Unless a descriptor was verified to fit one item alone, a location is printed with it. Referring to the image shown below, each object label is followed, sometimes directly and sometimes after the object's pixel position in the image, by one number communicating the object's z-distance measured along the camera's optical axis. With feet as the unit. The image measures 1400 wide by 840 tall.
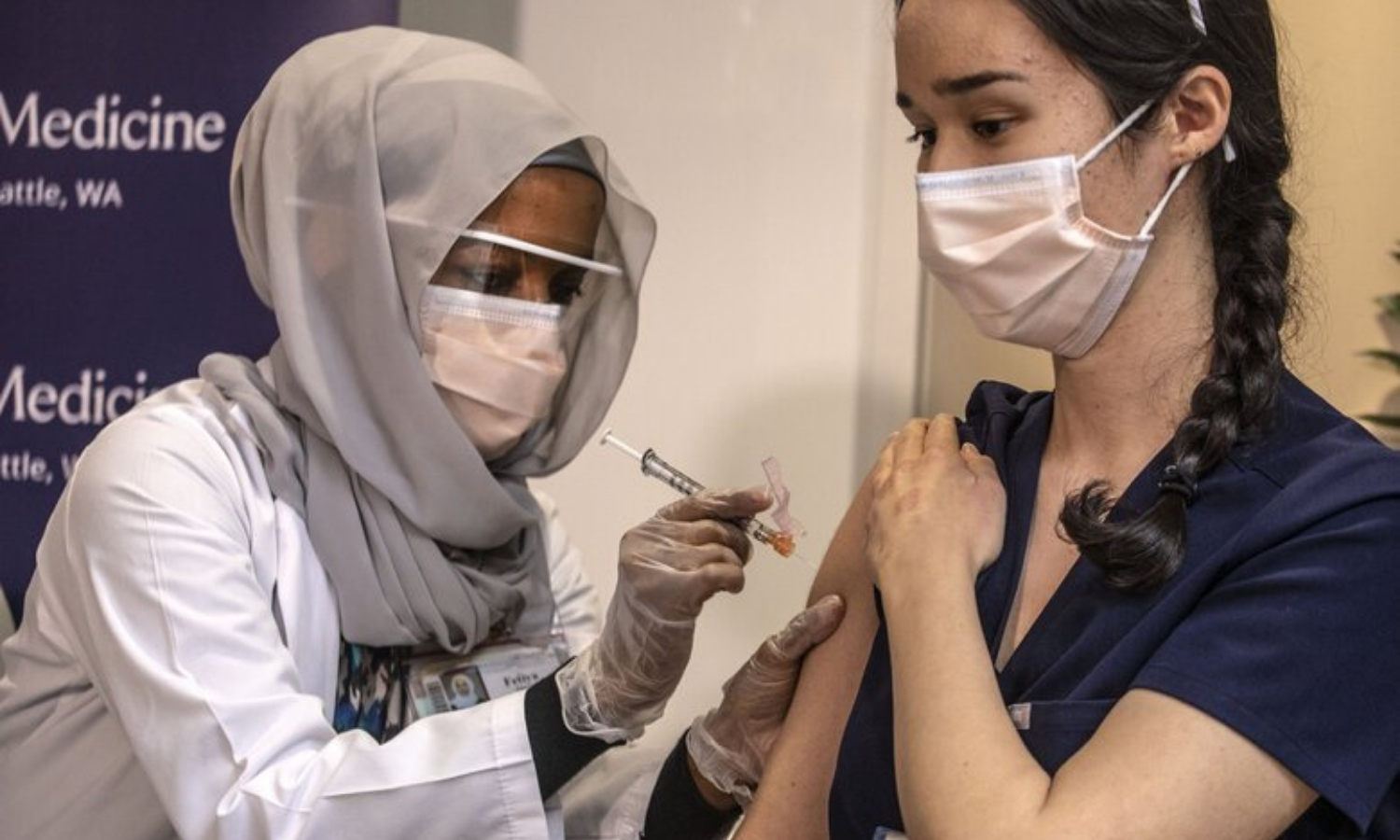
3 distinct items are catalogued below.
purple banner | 8.68
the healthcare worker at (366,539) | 5.83
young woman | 3.87
